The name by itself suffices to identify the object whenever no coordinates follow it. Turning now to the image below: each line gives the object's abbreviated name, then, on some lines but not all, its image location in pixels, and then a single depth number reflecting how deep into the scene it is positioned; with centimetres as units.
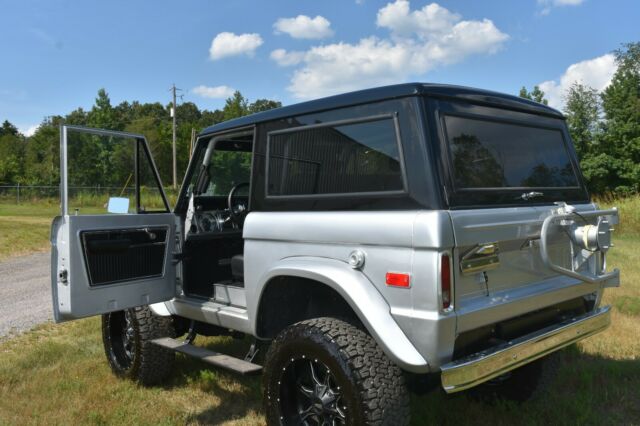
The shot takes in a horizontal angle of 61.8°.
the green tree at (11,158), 4434
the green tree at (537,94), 4234
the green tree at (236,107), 5419
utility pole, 3953
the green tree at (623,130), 3384
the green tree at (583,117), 3797
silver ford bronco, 259
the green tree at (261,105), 6706
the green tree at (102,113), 4875
